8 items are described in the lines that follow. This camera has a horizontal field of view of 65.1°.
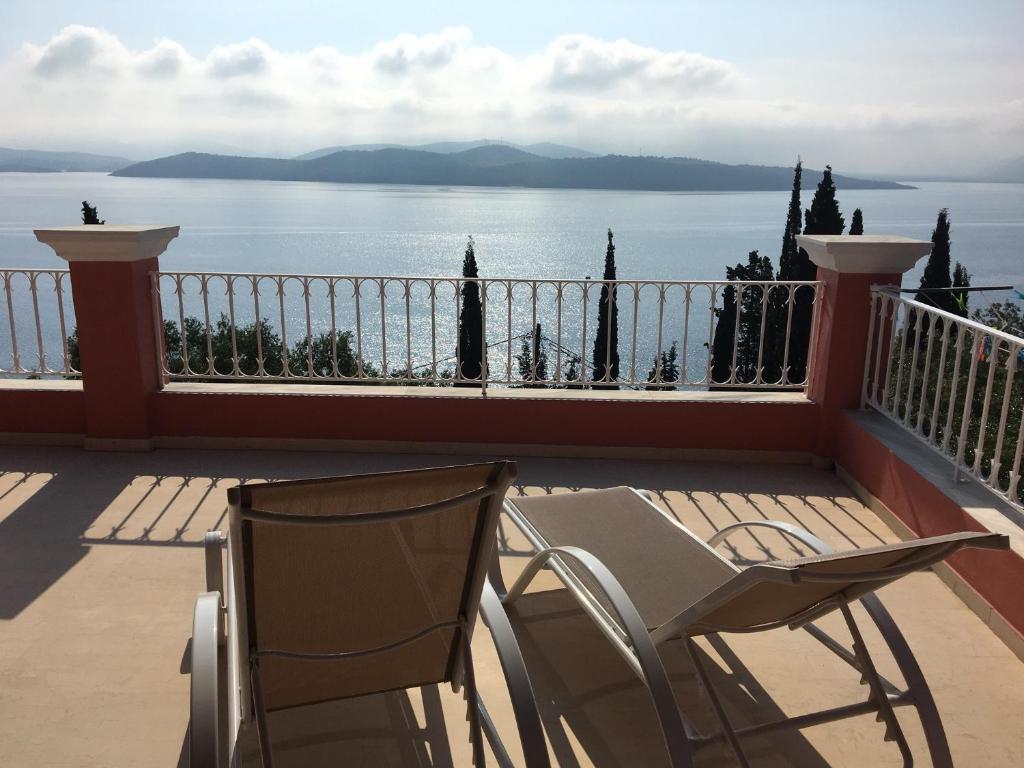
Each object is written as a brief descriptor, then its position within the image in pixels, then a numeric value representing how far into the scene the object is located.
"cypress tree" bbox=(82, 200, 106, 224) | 32.12
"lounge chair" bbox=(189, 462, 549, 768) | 1.69
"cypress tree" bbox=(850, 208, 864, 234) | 37.88
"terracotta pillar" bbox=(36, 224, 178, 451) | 4.61
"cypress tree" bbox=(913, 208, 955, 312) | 38.03
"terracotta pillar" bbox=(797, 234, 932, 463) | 4.33
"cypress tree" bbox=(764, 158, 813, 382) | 35.41
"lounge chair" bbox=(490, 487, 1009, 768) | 1.81
